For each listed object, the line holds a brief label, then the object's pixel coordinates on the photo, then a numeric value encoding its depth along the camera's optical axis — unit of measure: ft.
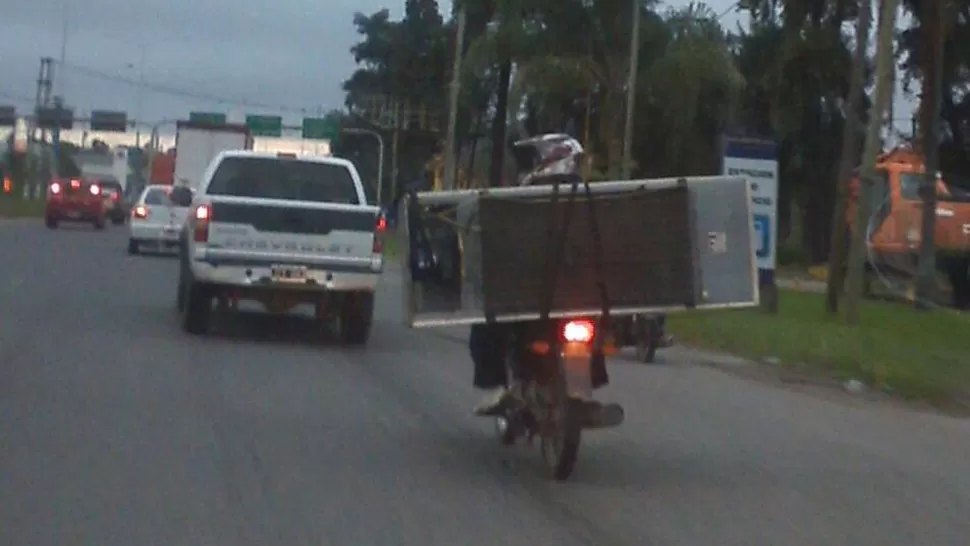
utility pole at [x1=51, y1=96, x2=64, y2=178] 335.88
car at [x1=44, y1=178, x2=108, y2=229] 189.57
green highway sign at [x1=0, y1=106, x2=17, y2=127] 347.15
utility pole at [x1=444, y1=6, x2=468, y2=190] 174.81
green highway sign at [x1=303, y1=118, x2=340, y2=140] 267.18
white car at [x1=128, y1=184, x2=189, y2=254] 126.62
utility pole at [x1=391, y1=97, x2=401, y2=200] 268.58
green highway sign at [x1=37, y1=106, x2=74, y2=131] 334.03
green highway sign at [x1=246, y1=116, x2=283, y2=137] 272.72
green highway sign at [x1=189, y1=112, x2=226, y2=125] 263.57
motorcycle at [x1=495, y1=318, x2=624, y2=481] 34.27
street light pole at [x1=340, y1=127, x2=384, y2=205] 253.81
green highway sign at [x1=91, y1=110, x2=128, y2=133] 343.67
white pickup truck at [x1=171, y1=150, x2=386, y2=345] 60.85
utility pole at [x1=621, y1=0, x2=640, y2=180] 146.51
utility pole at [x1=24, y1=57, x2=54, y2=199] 327.26
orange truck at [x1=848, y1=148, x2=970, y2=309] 122.72
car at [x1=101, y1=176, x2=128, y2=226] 209.08
